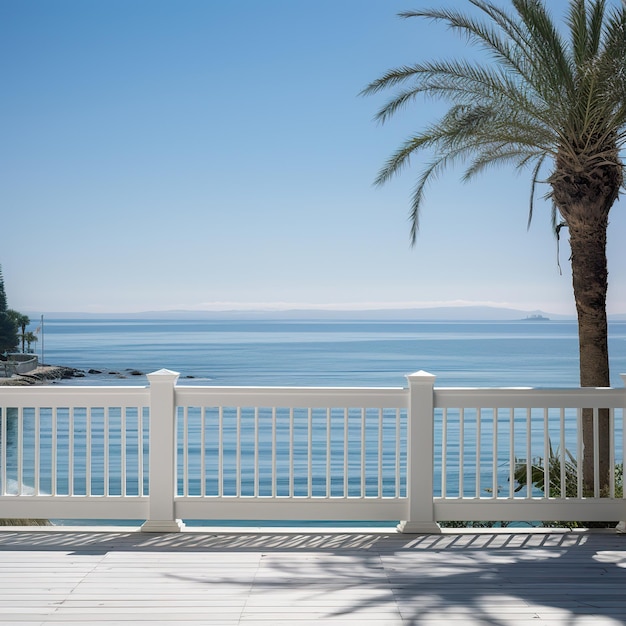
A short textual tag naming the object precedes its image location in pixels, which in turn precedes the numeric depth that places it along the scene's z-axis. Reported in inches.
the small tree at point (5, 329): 1599.4
